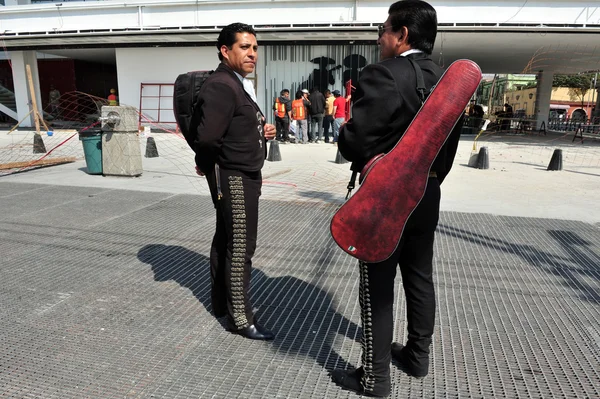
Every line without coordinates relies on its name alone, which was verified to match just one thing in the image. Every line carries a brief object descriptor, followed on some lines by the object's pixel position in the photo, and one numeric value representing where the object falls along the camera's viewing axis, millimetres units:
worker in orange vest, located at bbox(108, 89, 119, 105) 16680
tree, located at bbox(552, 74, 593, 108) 36628
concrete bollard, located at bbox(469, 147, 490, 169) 9960
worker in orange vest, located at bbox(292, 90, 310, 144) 14336
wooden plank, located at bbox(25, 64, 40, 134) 11131
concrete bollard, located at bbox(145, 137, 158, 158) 10906
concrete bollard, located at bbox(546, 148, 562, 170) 9741
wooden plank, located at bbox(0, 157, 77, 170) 8756
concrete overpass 13789
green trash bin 8219
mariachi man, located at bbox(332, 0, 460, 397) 1864
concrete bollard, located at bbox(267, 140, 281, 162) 10531
